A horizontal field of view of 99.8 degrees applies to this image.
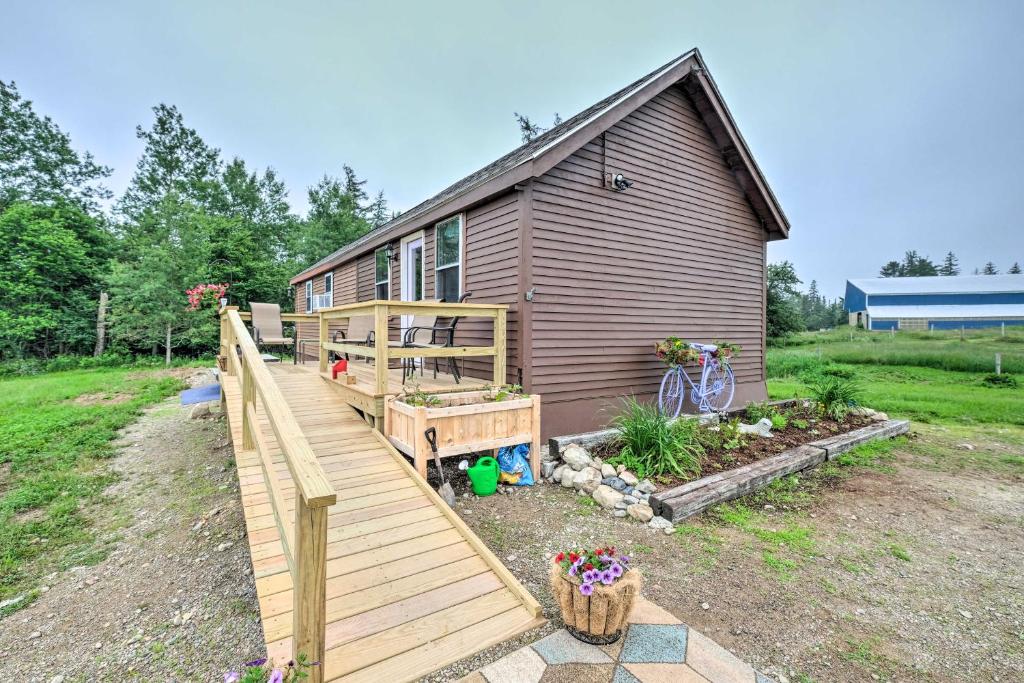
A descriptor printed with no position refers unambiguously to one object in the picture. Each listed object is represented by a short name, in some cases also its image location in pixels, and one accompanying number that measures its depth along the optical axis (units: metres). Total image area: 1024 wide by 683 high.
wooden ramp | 1.92
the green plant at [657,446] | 4.26
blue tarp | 7.96
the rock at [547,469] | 4.39
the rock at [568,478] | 4.19
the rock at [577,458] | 4.34
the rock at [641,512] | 3.49
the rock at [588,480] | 4.07
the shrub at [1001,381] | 9.48
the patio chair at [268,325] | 8.12
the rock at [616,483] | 4.00
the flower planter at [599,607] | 1.97
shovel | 3.52
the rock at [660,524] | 3.38
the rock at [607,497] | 3.73
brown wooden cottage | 4.96
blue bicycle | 5.94
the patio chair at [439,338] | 5.21
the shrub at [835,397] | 6.45
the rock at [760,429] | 5.52
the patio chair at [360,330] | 7.05
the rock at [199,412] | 7.05
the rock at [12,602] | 2.50
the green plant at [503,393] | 4.28
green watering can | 3.91
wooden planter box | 3.61
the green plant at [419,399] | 3.91
